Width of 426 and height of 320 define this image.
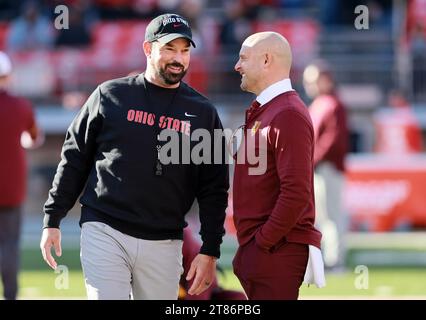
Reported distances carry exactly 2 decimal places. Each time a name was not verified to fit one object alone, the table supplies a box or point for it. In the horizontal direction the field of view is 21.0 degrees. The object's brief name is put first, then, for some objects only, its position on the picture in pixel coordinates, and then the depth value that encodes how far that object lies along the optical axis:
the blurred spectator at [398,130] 17.67
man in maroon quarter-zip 5.67
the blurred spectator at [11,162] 9.16
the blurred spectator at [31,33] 19.28
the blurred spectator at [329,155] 11.65
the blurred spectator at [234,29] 19.13
